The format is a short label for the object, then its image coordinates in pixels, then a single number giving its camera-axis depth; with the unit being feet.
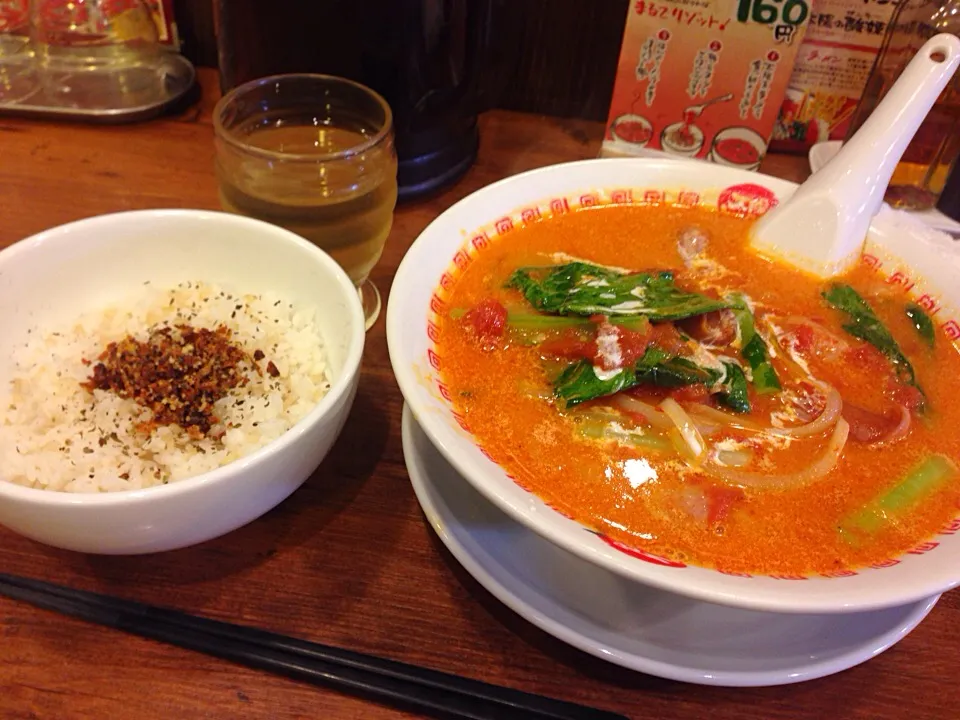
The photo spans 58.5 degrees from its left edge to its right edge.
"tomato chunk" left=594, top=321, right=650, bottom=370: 1.02
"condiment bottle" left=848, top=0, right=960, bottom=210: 1.44
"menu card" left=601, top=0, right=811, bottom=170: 1.46
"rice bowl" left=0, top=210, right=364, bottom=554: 0.83
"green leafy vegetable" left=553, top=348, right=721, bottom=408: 1.01
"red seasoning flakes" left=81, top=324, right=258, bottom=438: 1.02
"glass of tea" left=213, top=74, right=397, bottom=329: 1.16
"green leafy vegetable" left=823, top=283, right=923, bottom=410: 1.11
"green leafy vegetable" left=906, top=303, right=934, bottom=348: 1.16
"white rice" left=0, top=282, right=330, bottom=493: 0.95
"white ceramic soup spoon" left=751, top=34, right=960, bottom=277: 1.23
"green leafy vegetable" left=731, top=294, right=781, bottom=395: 1.06
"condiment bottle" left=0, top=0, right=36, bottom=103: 1.73
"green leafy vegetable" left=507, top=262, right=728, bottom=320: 1.09
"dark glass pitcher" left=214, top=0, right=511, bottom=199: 1.29
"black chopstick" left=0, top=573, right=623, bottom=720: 0.87
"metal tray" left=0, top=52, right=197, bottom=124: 1.67
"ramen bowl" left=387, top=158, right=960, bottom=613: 0.79
